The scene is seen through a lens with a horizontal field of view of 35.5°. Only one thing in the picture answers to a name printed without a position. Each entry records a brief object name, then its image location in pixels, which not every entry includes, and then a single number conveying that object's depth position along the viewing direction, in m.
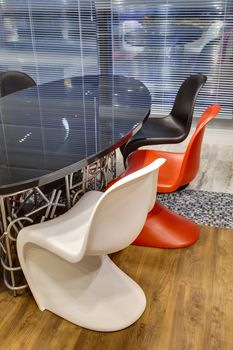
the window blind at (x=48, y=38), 3.97
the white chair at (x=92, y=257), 1.33
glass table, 1.42
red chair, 2.02
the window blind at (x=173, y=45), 3.60
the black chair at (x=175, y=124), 2.54
